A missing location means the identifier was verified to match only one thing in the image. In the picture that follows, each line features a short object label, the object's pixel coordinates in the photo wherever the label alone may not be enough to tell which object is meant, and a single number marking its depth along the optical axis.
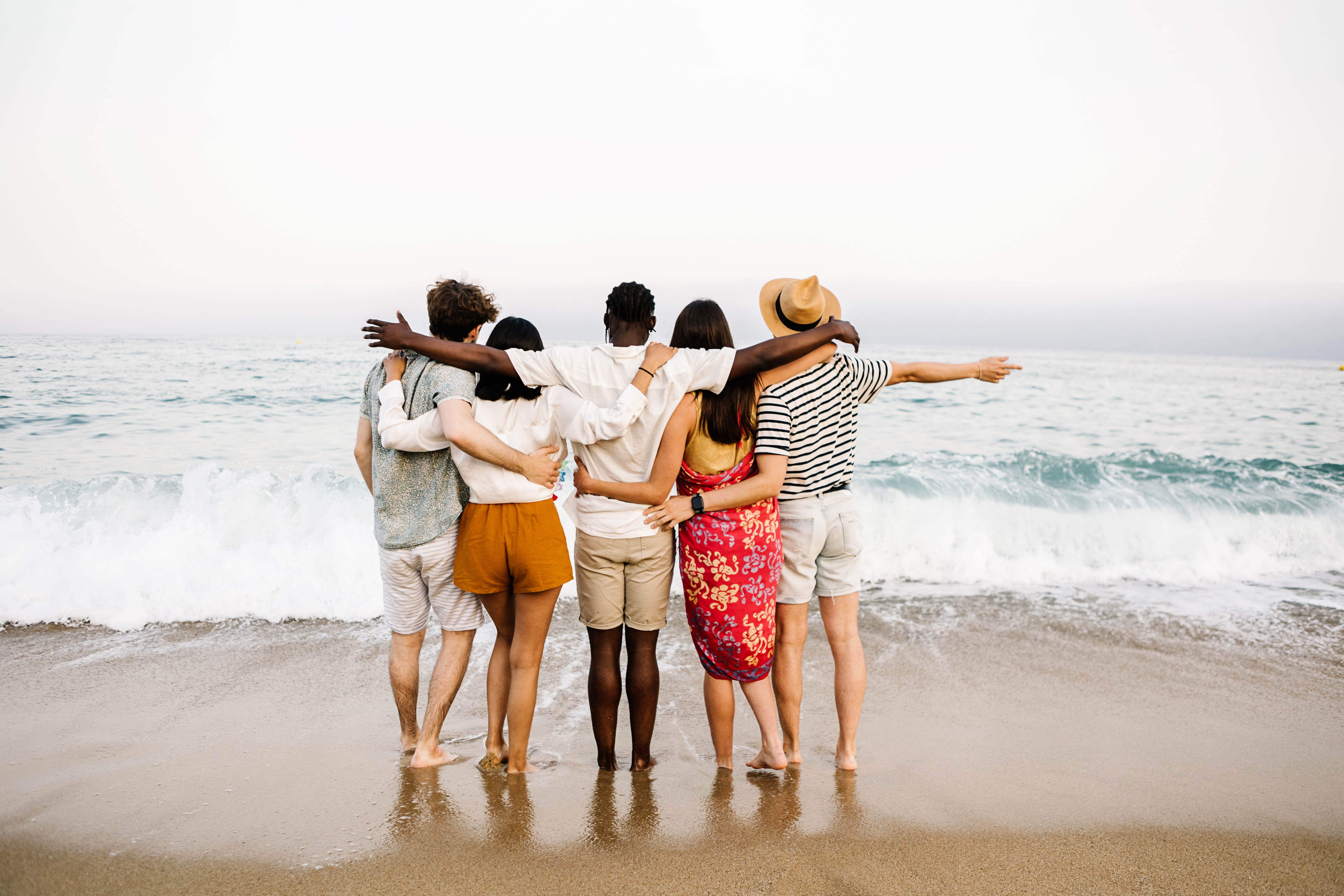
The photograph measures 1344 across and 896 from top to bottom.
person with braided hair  2.56
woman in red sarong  2.60
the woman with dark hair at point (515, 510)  2.68
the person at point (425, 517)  2.76
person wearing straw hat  2.81
